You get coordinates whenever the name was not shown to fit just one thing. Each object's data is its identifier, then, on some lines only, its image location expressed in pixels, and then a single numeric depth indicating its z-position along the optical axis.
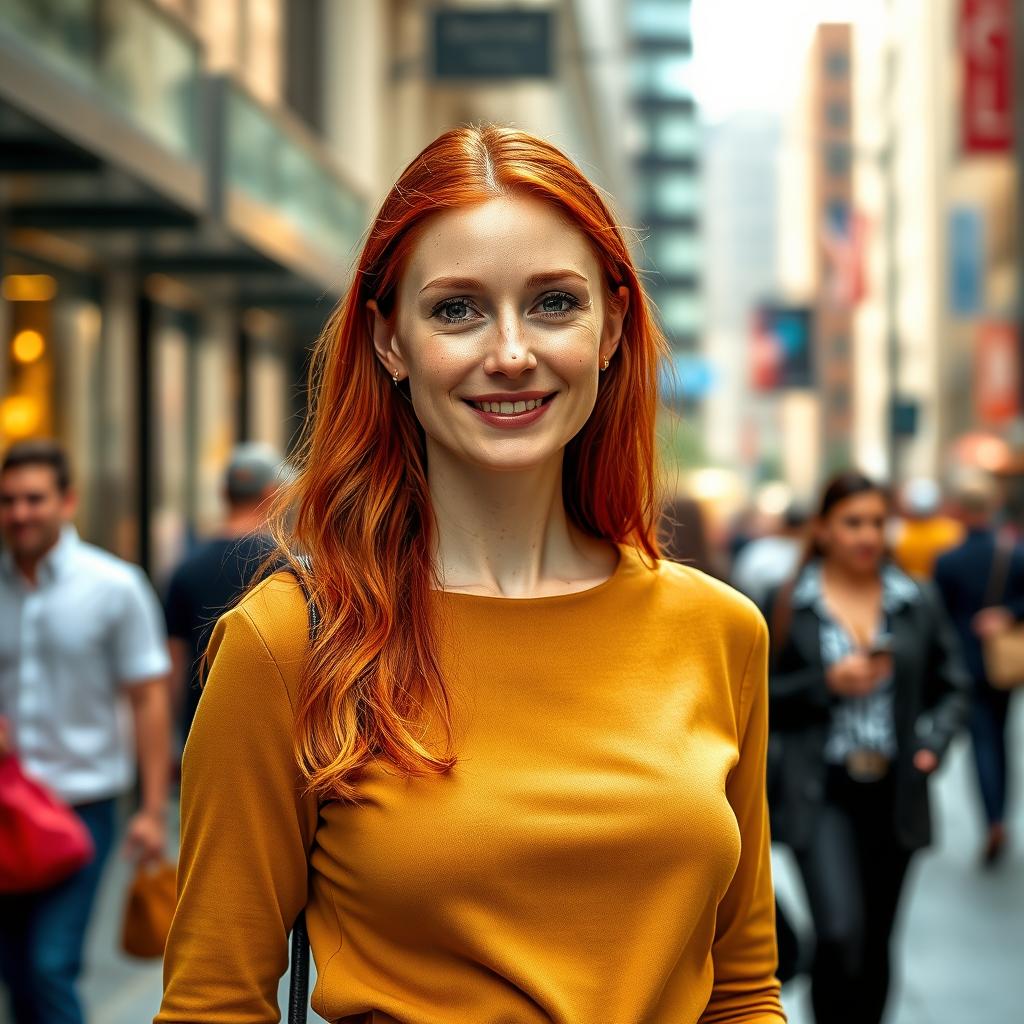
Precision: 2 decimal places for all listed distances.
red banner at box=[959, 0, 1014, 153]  28.00
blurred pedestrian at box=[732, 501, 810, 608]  11.92
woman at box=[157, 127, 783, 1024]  2.10
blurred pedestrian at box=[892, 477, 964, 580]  14.32
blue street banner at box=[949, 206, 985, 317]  39.09
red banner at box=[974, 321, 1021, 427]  35.31
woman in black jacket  5.60
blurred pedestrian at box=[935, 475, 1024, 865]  10.17
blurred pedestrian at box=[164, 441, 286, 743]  6.30
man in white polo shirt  5.52
